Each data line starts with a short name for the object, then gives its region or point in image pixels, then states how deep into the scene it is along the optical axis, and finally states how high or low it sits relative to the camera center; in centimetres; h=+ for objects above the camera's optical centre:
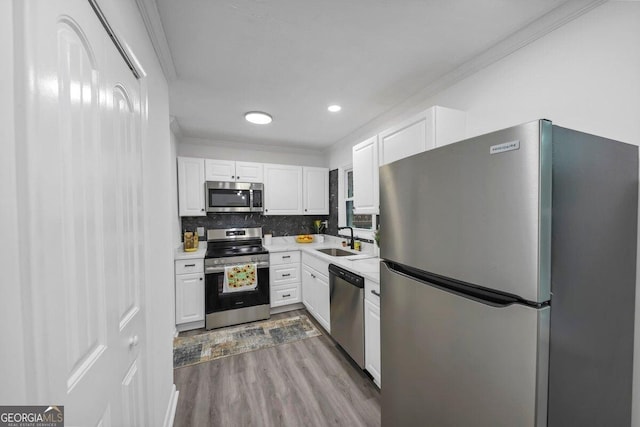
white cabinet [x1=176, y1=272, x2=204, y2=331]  277 -106
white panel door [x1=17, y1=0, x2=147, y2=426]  49 +0
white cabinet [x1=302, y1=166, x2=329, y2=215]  388 +32
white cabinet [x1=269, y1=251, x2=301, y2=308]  324 -94
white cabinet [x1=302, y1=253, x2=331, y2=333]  266 -97
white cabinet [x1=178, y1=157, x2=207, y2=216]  314 +32
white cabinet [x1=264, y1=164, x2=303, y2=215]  362 +31
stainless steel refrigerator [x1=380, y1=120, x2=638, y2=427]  75 -26
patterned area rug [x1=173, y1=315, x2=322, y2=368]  236 -142
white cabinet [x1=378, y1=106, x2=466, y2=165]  167 +57
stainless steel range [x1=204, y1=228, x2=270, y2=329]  286 -93
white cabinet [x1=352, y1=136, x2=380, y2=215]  223 +32
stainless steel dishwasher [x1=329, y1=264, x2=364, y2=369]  200 -92
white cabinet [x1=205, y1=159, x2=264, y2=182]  328 +56
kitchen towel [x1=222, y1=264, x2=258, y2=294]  288 -84
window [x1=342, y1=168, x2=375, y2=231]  341 +6
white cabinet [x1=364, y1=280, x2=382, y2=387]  180 -94
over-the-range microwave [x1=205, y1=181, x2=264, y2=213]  326 +19
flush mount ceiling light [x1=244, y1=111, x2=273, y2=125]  261 +104
